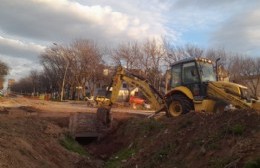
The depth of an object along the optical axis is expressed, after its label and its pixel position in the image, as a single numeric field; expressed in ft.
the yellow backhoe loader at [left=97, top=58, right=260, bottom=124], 29.01
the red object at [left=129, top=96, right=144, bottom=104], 88.19
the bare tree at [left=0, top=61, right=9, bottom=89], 160.29
